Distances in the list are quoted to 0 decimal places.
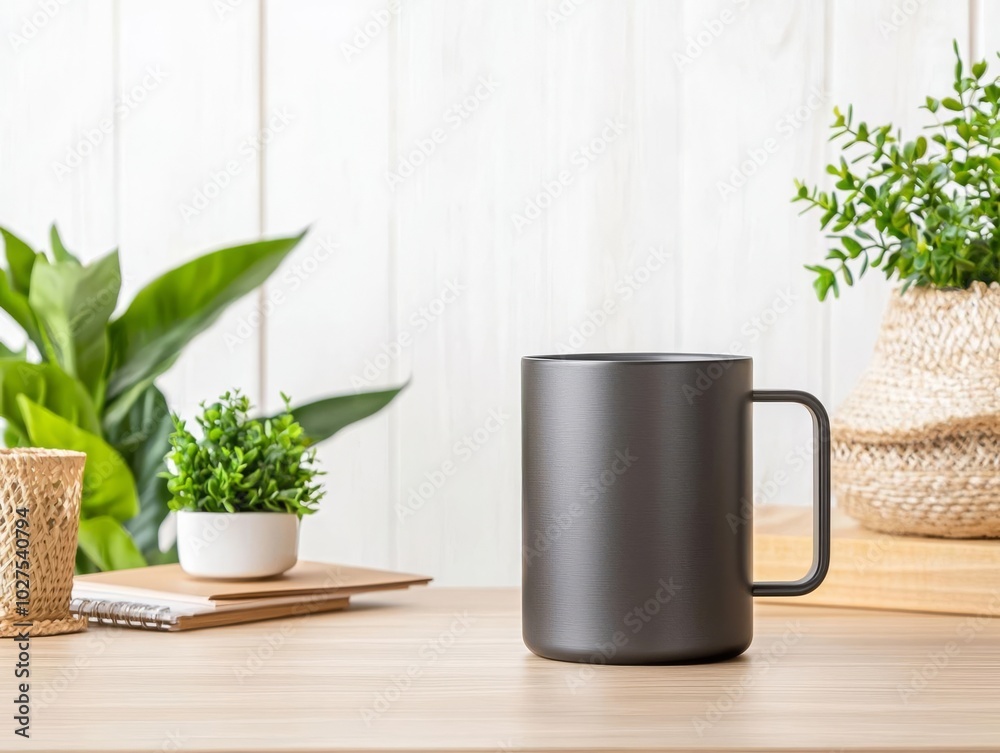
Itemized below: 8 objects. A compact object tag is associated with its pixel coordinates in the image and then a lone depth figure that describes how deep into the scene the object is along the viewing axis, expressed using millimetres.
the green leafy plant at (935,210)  1163
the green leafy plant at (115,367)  1307
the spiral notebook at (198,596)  1102
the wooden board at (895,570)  1127
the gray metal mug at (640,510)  1017
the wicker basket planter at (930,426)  1145
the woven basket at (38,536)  1068
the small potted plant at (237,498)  1133
